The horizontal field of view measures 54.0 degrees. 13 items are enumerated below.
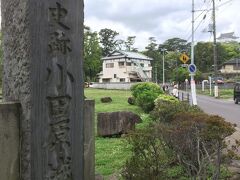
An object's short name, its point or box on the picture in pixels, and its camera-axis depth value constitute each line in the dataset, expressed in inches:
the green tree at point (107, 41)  2077.9
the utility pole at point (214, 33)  1026.2
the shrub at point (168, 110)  275.8
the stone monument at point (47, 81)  96.0
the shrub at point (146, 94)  495.8
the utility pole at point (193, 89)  532.5
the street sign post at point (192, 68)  546.9
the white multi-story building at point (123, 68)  1864.5
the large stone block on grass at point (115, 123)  285.2
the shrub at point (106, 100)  691.4
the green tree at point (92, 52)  1511.1
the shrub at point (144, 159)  143.1
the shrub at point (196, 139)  142.7
